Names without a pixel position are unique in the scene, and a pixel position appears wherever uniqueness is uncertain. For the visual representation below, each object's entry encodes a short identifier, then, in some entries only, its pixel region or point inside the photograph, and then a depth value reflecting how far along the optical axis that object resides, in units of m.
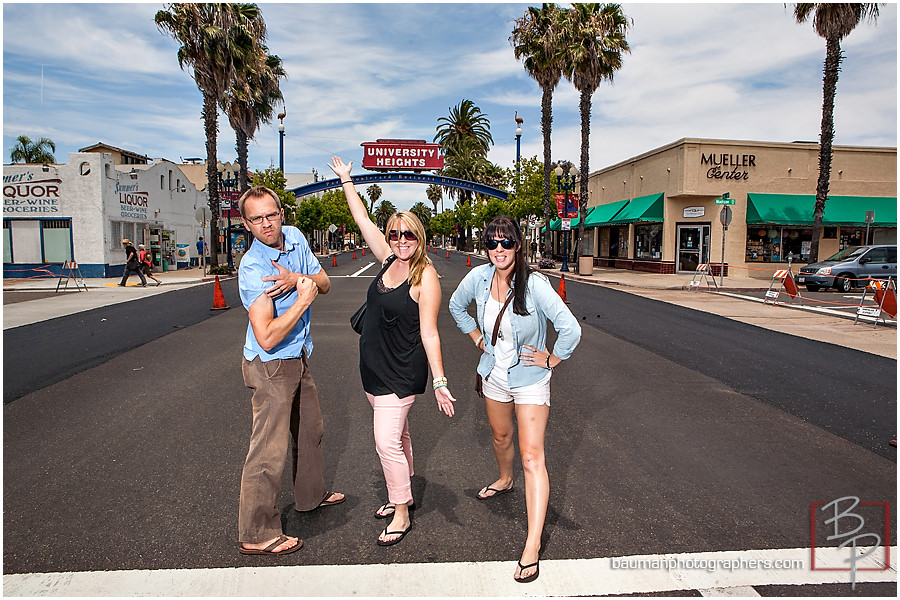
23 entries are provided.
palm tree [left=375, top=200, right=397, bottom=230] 169.88
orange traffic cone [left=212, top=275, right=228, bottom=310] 15.22
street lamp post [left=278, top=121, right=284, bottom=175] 47.84
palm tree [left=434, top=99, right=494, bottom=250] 67.69
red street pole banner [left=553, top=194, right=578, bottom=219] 30.58
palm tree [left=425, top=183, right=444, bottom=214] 135.00
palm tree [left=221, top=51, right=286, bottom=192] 30.88
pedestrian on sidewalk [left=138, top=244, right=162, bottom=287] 23.90
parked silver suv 20.67
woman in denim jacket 3.40
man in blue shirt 3.32
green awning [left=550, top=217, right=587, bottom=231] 38.76
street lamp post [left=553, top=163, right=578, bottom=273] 30.39
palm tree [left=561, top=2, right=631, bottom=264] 29.83
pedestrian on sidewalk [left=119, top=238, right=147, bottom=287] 22.16
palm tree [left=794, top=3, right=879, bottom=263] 21.95
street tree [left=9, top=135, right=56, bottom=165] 59.88
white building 26.25
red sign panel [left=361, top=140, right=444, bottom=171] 35.38
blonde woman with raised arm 3.51
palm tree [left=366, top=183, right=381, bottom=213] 139.25
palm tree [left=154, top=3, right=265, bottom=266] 27.08
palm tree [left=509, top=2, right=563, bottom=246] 32.97
